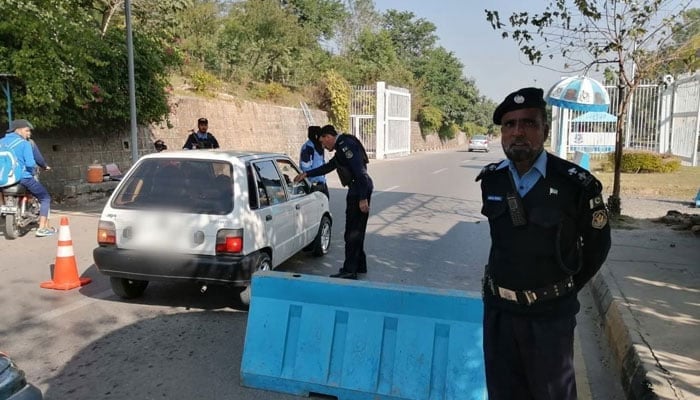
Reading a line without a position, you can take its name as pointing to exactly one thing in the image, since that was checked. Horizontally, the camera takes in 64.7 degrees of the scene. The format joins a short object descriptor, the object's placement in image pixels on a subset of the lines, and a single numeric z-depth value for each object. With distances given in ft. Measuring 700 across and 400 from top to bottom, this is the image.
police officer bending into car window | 21.20
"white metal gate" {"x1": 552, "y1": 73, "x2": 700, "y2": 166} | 71.15
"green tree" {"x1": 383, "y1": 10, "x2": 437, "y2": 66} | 208.64
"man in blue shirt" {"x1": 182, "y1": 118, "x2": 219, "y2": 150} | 34.19
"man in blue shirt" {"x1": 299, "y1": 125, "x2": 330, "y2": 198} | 30.30
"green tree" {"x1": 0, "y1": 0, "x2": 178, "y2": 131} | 33.55
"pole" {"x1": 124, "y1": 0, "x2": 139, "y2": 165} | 37.63
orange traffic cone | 20.06
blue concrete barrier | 11.43
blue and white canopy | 45.55
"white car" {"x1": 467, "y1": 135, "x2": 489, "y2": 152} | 152.97
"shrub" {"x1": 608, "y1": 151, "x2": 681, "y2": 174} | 65.57
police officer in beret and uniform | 7.82
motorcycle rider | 28.89
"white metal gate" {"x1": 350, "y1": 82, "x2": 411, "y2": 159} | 110.83
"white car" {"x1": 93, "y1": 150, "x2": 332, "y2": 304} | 17.03
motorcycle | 28.99
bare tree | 30.81
